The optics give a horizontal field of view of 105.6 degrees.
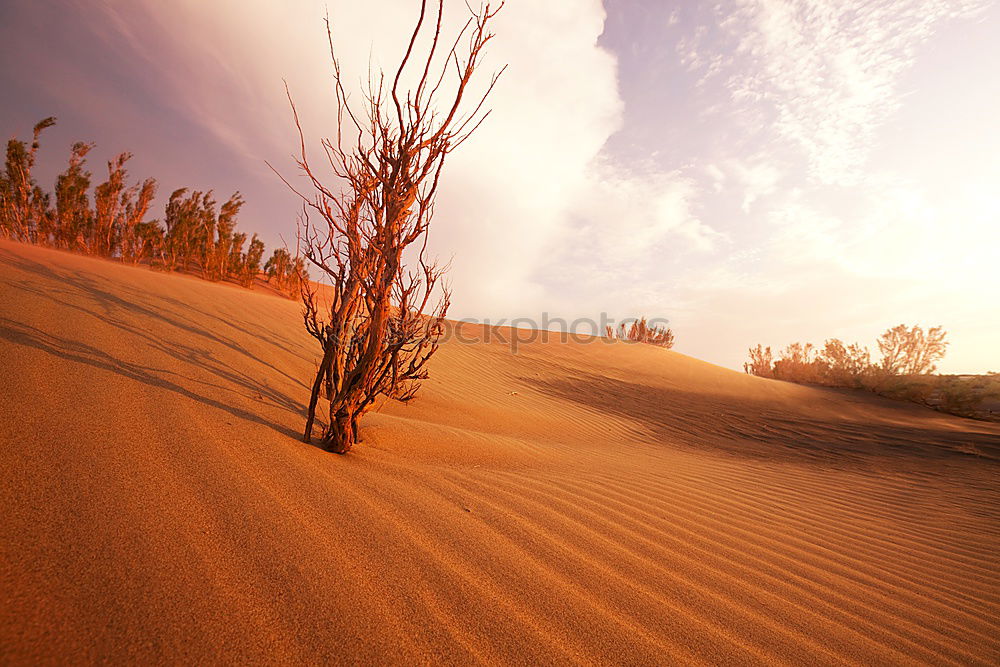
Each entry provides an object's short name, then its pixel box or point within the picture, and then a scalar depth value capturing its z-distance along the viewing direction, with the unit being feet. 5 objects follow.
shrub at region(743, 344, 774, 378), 51.40
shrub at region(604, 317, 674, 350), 68.44
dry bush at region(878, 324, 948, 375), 39.14
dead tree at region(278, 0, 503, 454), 7.78
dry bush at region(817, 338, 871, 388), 37.68
